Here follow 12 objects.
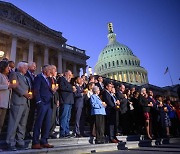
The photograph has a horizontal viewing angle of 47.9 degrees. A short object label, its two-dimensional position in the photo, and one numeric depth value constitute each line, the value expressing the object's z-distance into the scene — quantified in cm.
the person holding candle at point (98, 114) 608
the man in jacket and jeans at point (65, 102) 616
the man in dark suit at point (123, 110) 786
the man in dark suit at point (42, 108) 477
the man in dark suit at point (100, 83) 869
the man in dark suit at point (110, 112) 665
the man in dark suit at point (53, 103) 542
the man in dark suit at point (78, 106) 674
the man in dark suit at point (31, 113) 592
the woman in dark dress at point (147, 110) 769
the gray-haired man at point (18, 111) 462
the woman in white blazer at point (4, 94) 451
